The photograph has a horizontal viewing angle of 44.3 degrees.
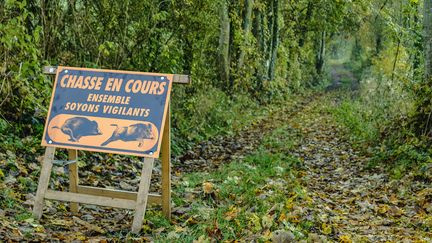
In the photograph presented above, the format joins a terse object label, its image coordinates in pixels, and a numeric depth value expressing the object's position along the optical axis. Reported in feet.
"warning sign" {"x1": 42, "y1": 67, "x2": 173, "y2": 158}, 18.34
